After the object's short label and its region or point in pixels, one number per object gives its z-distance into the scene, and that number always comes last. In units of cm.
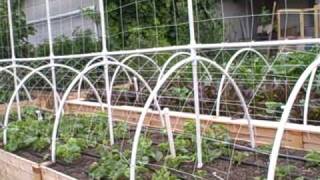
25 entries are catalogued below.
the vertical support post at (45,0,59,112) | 462
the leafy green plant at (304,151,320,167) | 308
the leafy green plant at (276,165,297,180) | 289
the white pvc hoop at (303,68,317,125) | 352
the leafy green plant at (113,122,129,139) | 427
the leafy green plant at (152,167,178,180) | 288
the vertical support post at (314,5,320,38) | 434
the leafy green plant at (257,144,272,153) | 333
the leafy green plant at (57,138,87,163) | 378
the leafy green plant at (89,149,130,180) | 311
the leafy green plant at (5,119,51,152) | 430
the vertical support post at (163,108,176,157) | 330
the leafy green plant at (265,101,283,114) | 414
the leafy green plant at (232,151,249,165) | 327
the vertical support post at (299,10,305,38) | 502
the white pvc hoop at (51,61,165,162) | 372
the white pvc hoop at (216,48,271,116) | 390
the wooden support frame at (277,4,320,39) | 490
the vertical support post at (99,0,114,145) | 382
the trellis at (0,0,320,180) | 200
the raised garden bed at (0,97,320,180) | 310
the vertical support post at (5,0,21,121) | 535
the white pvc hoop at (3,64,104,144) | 456
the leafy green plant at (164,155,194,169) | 325
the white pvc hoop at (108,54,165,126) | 329
